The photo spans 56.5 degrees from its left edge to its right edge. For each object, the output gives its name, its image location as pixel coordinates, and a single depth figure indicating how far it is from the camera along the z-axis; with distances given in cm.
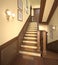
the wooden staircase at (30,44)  257
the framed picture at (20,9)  265
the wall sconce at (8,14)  175
